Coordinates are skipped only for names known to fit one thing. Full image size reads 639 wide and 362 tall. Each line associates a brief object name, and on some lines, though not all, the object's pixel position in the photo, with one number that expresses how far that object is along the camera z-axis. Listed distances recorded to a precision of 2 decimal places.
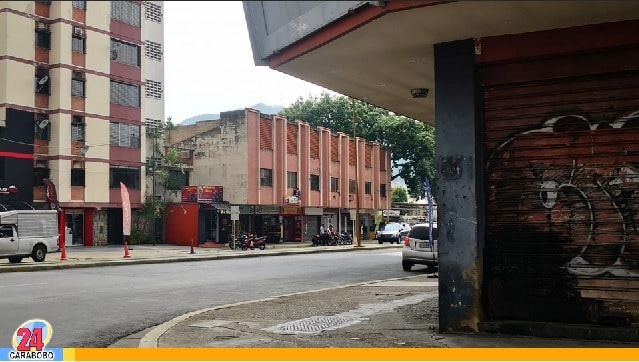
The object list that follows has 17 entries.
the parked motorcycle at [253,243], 37.06
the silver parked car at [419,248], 19.17
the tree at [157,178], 43.62
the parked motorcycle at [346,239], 45.01
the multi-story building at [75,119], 36.31
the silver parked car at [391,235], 45.56
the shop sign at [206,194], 42.75
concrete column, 7.86
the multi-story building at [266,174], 43.50
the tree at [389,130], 64.44
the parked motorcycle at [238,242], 37.38
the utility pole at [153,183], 43.44
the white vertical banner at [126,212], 28.75
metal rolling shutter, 7.47
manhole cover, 8.56
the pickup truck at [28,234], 22.88
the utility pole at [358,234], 41.78
